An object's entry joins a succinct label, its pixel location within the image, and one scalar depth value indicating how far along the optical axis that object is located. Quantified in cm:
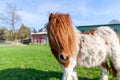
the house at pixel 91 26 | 2982
